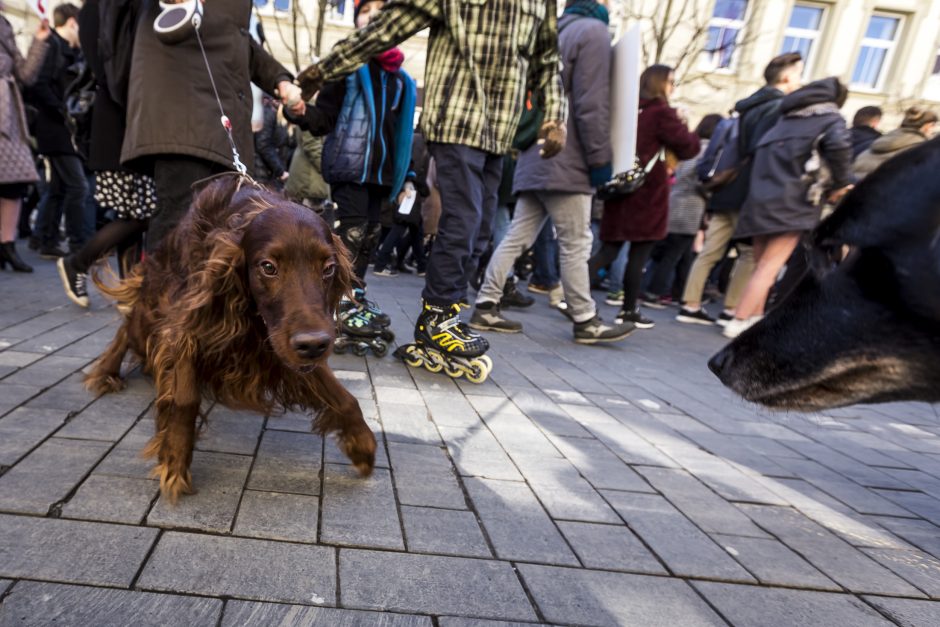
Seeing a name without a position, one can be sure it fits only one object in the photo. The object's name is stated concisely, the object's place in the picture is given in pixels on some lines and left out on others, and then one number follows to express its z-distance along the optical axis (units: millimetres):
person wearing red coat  5125
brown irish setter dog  1536
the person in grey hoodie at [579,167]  4246
